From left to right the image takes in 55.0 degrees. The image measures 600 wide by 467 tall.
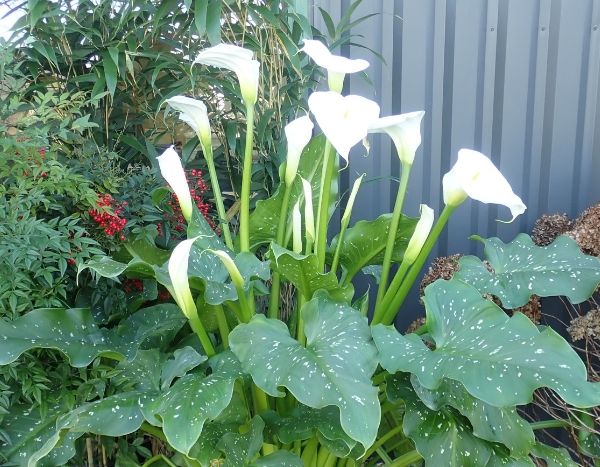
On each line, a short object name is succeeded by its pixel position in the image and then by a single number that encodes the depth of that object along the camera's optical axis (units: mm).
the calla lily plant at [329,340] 1020
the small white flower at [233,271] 1104
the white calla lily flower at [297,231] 1295
